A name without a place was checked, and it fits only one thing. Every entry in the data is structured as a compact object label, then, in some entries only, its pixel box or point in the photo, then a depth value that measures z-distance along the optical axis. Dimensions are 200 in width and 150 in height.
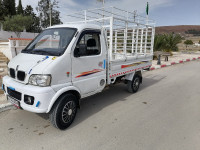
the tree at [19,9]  43.81
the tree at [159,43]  16.06
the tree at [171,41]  17.70
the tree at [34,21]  44.92
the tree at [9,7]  39.53
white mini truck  2.82
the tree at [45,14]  41.88
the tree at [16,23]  34.72
